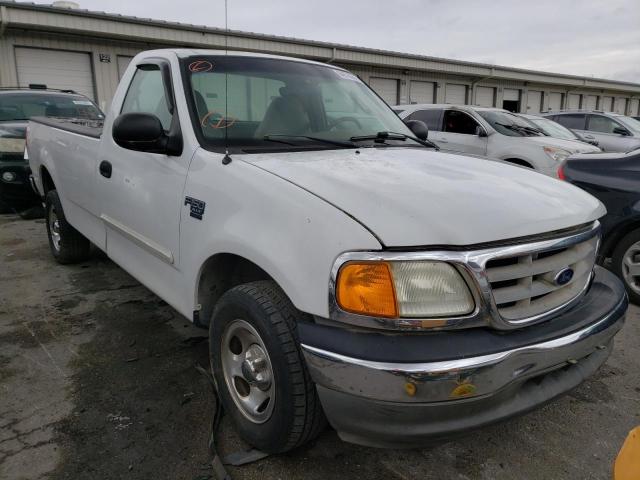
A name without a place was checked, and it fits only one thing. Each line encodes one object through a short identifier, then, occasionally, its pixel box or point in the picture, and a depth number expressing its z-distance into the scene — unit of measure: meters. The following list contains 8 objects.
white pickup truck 1.70
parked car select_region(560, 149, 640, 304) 4.15
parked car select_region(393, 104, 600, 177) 7.73
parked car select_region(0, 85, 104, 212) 6.85
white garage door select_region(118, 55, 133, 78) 15.20
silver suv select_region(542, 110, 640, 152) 11.70
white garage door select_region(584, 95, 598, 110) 34.27
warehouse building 13.30
